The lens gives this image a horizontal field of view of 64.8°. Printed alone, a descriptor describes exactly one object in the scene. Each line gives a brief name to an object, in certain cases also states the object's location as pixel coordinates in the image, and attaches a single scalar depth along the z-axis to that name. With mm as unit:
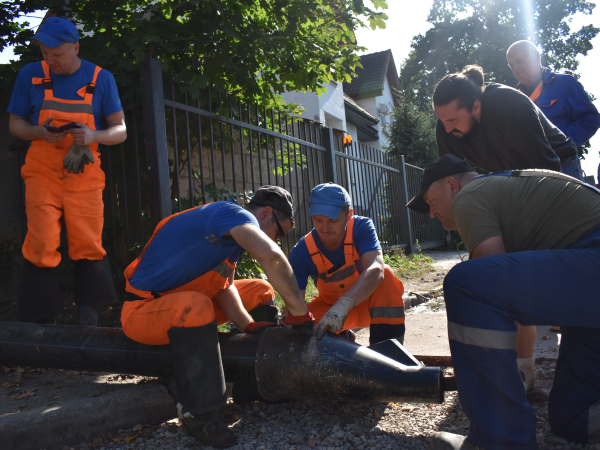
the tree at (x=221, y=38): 3613
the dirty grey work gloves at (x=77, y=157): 2664
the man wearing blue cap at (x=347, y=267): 2576
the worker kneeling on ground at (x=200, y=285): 1906
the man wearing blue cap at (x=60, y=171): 2672
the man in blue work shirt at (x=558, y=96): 3461
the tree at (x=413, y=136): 16078
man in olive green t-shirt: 1526
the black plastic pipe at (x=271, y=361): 1862
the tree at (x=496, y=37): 26703
